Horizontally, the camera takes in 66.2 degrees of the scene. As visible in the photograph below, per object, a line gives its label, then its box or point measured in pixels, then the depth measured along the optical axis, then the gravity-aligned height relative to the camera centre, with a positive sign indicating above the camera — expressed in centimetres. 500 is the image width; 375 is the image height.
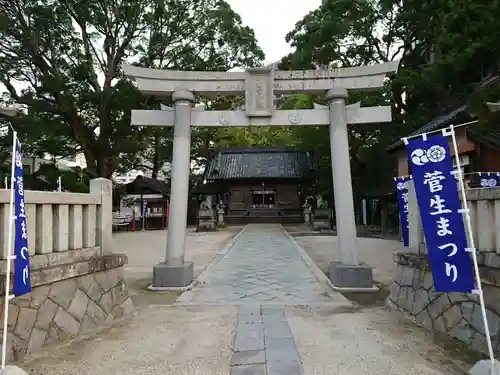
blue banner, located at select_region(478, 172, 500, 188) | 1012 +85
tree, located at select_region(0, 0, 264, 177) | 1770 +853
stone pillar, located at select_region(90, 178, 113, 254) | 531 +16
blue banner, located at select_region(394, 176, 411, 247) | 902 +34
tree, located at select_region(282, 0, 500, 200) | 1309 +655
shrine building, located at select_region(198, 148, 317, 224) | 3067 +295
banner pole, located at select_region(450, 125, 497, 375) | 314 -38
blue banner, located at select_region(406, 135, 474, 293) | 350 -1
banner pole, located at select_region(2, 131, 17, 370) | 322 -32
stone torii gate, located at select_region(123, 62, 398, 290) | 749 +216
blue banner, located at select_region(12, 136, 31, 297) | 338 -11
